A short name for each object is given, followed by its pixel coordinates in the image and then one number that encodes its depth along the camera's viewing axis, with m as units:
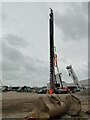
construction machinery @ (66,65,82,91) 23.01
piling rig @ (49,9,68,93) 13.23
